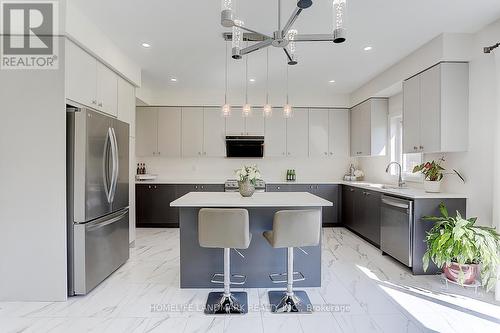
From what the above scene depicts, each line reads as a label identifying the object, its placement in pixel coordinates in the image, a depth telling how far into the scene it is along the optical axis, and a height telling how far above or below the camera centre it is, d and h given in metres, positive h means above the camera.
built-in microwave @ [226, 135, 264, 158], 5.55 +0.35
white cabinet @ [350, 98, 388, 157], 4.85 +0.67
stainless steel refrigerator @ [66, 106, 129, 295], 2.57 -0.36
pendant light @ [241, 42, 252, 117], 3.17 +0.63
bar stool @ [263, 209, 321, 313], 2.37 -0.63
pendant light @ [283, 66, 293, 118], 3.12 +0.61
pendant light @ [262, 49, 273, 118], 3.15 +0.62
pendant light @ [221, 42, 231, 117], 3.09 +0.61
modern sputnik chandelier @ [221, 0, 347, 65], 1.74 +0.95
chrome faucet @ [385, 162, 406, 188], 4.15 -0.27
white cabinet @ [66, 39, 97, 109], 2.57 +0.89
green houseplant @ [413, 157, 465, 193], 3.39 -0.13
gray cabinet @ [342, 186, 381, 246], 4.09 -0.83
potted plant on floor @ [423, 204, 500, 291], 2.59 -0.85
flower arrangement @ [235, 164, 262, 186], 2.95 -0.13
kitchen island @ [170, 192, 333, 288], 2.84 -1.00
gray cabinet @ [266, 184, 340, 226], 5.37 -0.55
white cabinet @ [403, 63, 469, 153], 3.15 +0.67
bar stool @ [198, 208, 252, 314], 2.32 -0.59
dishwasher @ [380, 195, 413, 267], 3.19 -0.83
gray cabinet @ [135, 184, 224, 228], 5.25 -0.71
